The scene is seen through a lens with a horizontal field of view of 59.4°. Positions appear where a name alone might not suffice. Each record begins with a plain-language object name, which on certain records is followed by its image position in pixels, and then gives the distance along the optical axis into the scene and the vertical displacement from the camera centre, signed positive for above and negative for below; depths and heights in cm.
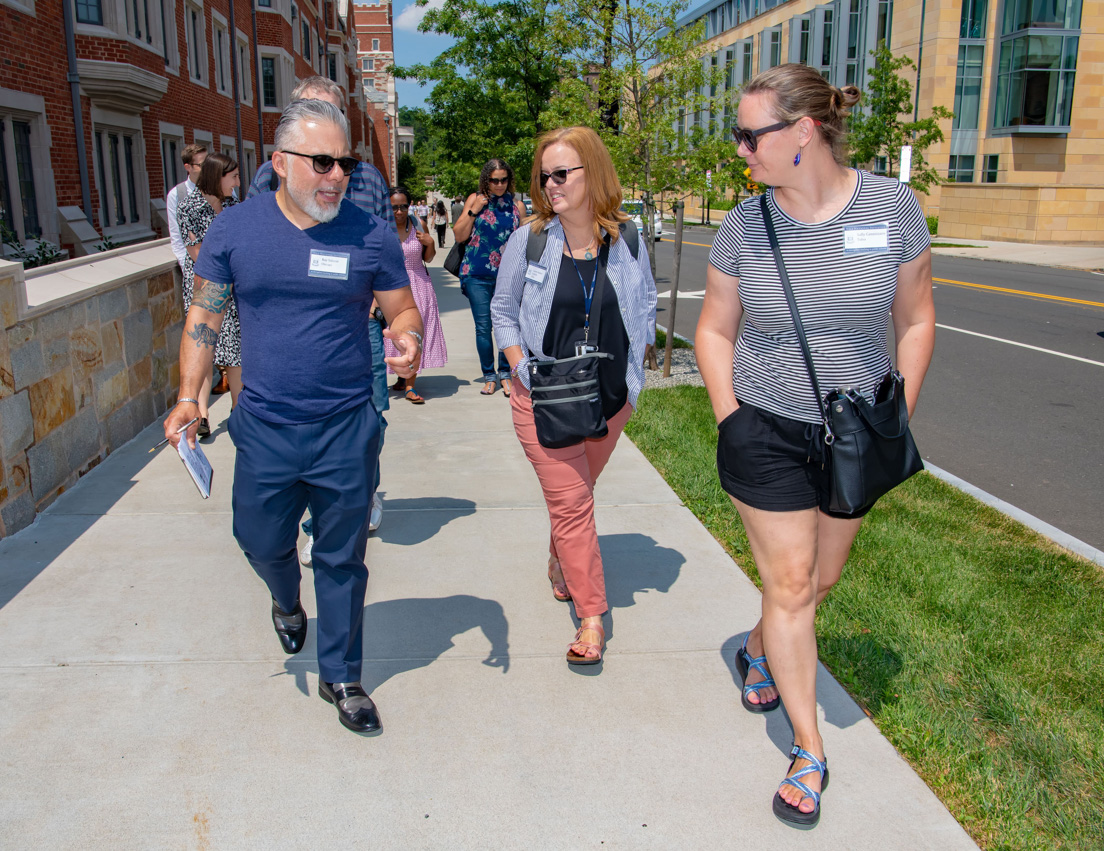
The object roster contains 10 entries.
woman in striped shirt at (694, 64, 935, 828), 273 -37
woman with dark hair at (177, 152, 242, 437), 633 -3
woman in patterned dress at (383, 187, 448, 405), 794 -62
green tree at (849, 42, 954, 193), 3300 +258
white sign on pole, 2559 +108
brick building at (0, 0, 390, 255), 1343 +170
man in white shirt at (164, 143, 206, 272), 673 -1
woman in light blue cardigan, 372 -40
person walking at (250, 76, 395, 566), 416 +8
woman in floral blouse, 817 -29
